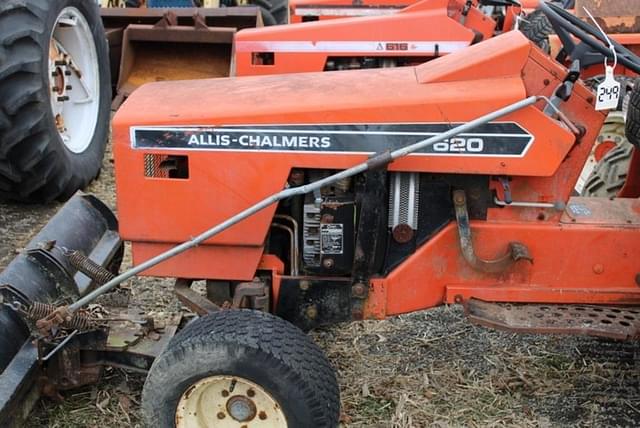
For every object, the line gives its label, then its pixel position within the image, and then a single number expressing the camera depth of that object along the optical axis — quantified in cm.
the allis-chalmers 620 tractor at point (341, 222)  276
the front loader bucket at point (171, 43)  730
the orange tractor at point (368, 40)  557
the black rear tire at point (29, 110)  477
